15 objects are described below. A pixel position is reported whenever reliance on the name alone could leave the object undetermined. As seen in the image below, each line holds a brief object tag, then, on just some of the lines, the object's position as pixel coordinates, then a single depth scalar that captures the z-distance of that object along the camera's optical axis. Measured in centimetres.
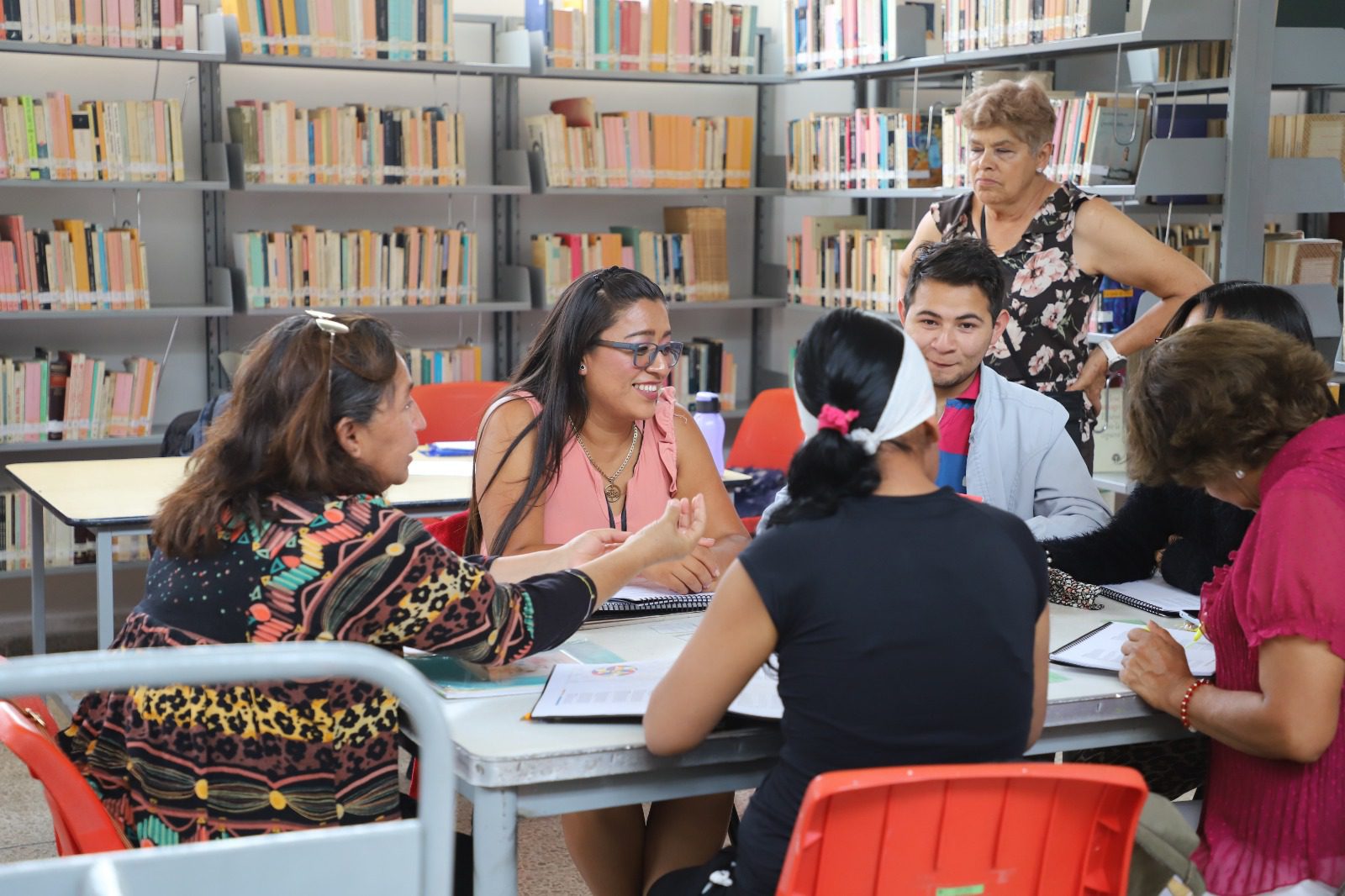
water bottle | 340
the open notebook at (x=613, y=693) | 164
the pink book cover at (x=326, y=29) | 495
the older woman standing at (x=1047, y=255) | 336
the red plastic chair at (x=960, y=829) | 133
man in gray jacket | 249
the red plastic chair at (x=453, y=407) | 416
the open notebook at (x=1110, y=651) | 189
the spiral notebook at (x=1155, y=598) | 218
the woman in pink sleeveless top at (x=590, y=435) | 250
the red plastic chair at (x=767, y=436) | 410
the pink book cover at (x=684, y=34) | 552
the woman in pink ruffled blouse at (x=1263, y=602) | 162
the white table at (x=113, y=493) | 317
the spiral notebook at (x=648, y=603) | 218
